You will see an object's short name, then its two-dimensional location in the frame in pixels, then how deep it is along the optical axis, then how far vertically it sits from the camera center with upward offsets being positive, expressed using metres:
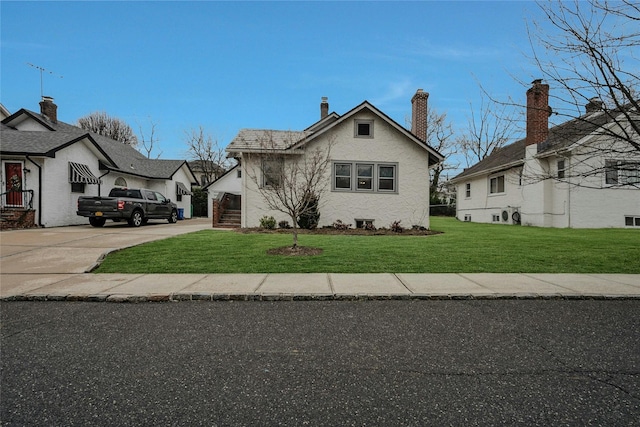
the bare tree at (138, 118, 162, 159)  45.38 +11.04
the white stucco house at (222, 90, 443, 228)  16.02 +1.88
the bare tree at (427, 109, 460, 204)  38.53 +9.64
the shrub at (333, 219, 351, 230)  15.54 -0.63
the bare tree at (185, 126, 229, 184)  44.69 +8.74
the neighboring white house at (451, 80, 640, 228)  15.86 +0.91
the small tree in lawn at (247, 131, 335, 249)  15.08 +2.50
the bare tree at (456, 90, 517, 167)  36.41 +8.57
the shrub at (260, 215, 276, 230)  15.44 -0.53
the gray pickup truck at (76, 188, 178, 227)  16.02 +0.23
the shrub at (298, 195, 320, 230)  15.24 -0.38
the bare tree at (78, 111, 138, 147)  46.78 +12.53
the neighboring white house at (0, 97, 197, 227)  16.64 +2.49
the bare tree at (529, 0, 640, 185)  6.13 +2.88
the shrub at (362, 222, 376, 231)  15.56 -0.69
